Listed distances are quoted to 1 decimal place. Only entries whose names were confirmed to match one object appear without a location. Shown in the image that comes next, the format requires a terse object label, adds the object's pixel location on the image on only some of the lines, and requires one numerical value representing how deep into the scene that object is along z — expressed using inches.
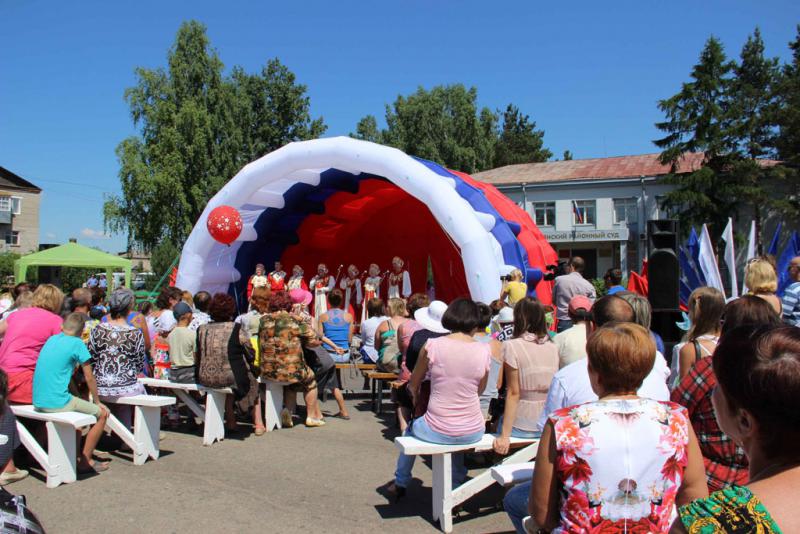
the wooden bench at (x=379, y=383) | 253.4
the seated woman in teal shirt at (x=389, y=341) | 251.7
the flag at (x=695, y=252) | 356.5
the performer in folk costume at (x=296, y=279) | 529.3
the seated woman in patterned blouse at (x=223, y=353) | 214.4
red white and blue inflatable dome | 334.0
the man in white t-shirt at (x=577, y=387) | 104.3
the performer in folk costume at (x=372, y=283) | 541.3
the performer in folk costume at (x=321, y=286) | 545.0
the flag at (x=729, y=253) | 328.2
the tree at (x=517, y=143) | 1924.2
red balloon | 415.5
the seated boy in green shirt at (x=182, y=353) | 231.8
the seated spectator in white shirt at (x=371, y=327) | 280.2
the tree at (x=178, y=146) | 1090.7
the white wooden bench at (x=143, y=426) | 189.6
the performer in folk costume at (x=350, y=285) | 569.3
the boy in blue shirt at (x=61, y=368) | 172.2
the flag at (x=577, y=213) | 1300.4
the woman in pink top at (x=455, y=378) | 141.4
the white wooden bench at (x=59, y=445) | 168.7
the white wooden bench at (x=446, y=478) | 140.9
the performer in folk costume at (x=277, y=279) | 519.8
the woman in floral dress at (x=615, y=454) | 73.2
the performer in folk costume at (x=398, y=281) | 541.6
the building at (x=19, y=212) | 1722.4
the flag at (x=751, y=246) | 340.4
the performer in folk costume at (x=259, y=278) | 508.6
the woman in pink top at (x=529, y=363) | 144.0
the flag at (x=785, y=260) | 299.6
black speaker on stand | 225.9
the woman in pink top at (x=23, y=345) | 181.6
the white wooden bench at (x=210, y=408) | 214.1
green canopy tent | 668.7
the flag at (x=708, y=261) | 321.7
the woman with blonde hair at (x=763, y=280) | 171.2
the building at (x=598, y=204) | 1250.2
